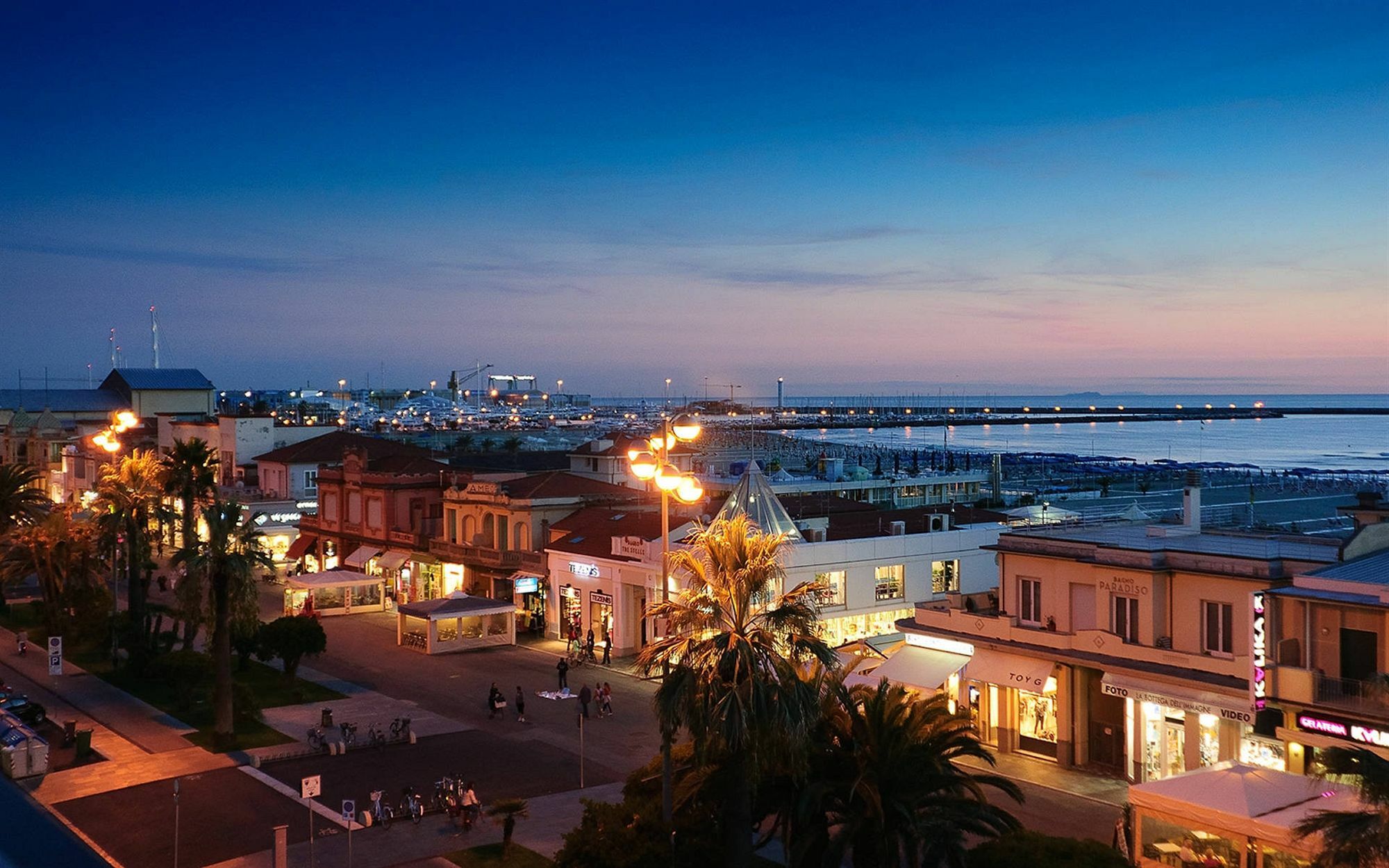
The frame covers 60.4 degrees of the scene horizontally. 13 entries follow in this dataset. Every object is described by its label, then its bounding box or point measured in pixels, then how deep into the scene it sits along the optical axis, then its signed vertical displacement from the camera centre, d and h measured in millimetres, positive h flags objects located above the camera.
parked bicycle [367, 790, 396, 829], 24281 -8230
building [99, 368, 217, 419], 122875 +2333
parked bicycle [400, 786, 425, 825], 24688 -8257
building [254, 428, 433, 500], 70875 -2956
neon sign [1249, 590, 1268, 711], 23516 -5137
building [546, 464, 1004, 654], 38875 -5451
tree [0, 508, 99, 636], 42875 -5284
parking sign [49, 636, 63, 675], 37781 -7699
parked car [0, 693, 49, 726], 32000 -7944
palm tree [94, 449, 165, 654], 40906 -3512
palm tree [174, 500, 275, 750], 31141 -4218
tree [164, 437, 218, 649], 44969 -2388
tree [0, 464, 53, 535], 48125 -3385
